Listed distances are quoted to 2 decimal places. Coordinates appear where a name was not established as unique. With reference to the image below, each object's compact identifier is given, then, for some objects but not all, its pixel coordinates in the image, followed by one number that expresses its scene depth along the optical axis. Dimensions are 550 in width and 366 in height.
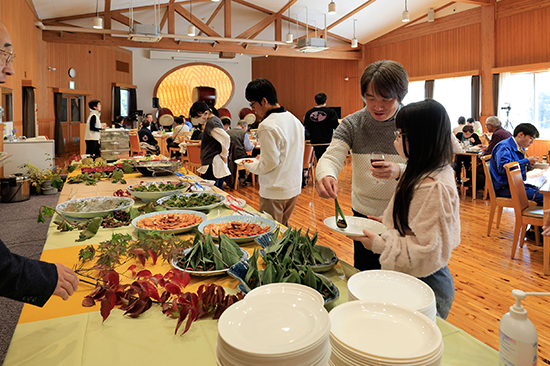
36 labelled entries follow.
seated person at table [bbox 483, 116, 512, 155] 5.51
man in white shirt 2.63
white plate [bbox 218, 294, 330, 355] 0.66
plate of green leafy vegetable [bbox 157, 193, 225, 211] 2.17
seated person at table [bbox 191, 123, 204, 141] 7.48
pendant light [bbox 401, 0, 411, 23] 9.38
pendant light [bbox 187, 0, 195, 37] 10.00
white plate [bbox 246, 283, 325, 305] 0.86
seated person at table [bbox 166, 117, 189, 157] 9.28
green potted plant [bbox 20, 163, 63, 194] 6.54
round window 16.56
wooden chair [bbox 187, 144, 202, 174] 6.84
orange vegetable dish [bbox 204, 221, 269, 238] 1.63
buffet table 0.88
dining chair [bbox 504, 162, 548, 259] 3.65
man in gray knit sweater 1.58
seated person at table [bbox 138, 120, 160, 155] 8.87
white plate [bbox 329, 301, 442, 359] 0.71
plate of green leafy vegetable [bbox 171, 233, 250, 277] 1.30
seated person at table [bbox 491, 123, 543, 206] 4.15
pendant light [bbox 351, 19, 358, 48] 11.99
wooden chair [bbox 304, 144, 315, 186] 7.00
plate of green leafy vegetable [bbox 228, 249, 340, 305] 1.08
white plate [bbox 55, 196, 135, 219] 1.99
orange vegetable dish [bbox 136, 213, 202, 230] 1.77
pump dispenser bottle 0.69
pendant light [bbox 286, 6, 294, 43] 11.07
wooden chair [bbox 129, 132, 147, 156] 9.67
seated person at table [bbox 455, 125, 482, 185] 7.43
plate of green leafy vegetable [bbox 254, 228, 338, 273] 1.29
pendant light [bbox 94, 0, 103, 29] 8.73
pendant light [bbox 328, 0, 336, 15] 9.11
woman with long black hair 1.17
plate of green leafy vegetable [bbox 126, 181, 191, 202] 2.44
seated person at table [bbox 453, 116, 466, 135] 9.03
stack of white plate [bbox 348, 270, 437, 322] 0.93
